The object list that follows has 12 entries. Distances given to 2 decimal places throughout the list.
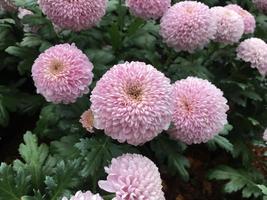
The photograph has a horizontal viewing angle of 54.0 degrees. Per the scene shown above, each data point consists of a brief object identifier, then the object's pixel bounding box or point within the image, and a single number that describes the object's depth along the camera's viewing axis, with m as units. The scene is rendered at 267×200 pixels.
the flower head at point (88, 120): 0.31
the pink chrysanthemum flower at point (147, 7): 0.34
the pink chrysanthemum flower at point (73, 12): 0.31
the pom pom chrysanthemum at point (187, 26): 0.34
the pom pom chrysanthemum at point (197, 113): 0.30
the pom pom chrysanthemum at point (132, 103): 0.26
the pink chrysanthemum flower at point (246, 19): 0.41
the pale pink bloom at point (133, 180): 0.26
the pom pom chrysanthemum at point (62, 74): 0.30
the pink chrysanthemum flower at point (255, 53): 0.39
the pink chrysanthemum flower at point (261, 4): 0.46
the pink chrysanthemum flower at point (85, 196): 0.25
